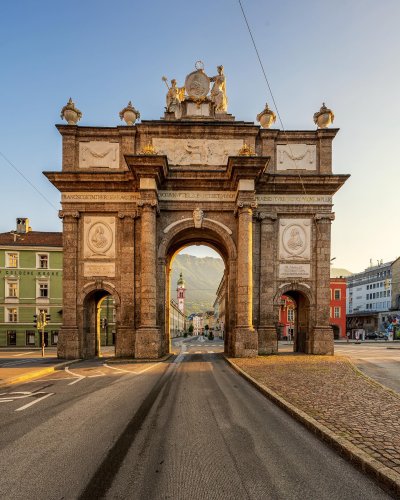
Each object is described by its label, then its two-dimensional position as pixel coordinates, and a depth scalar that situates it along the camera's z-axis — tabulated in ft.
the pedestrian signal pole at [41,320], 75.20
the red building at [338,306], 194.17
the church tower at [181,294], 438.81
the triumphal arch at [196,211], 66.80
